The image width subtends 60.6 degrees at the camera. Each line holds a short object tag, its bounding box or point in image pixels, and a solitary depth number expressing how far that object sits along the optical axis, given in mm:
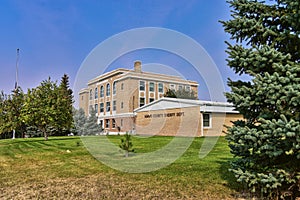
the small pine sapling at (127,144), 9875
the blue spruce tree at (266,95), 3578
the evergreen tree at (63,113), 19953
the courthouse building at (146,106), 23266
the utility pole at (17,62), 31353
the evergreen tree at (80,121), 32719
